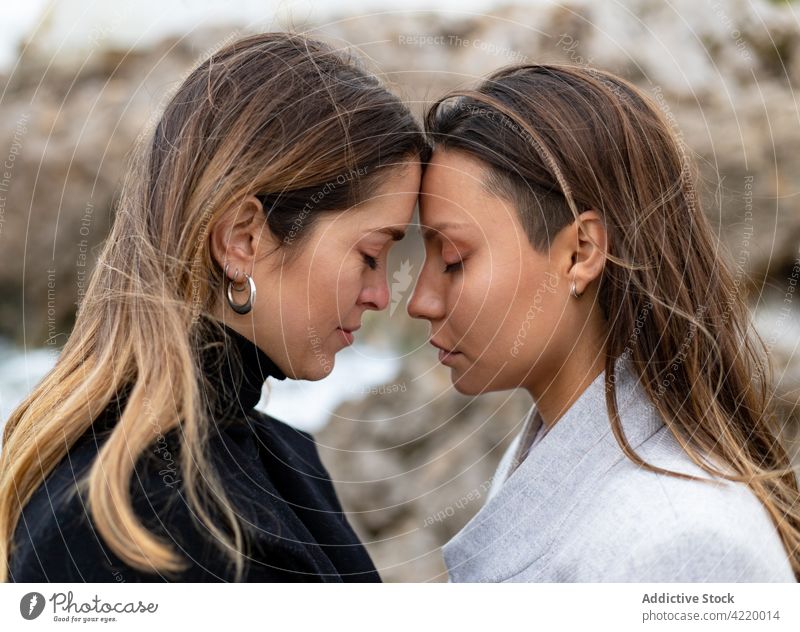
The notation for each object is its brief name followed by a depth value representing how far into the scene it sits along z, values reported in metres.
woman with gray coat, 1.04
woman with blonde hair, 0.94
